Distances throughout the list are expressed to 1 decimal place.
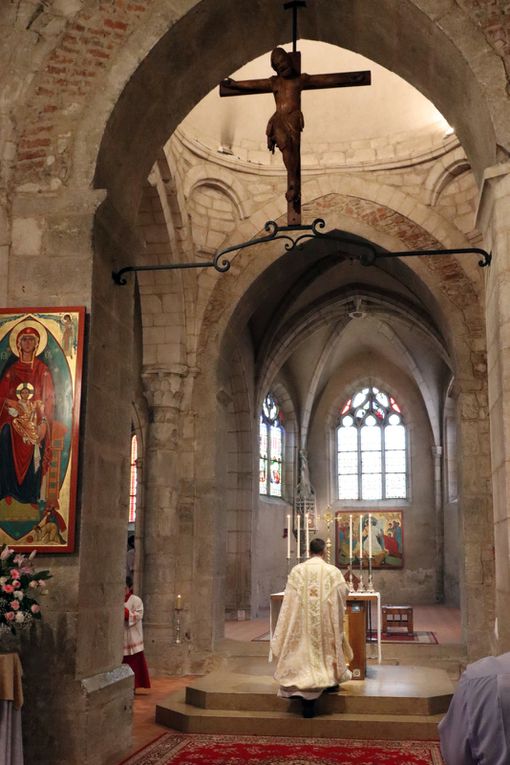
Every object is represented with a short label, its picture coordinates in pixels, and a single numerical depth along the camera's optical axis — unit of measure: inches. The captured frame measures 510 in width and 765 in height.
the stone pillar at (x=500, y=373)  235.6
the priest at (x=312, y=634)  316.2
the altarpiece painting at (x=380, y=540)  942.4
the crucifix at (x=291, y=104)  270.4
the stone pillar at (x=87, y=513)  239.5
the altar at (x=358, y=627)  370.6
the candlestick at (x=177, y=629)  497.0
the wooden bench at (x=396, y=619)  615.8
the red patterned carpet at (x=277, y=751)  264.8
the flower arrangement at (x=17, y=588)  218.2
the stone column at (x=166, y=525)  495.2
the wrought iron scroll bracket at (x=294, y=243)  261.4
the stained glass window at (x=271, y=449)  895.1
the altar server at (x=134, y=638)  406.6
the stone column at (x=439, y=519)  925.2
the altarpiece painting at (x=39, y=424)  246.2
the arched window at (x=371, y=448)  979.3
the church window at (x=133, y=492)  796.6
